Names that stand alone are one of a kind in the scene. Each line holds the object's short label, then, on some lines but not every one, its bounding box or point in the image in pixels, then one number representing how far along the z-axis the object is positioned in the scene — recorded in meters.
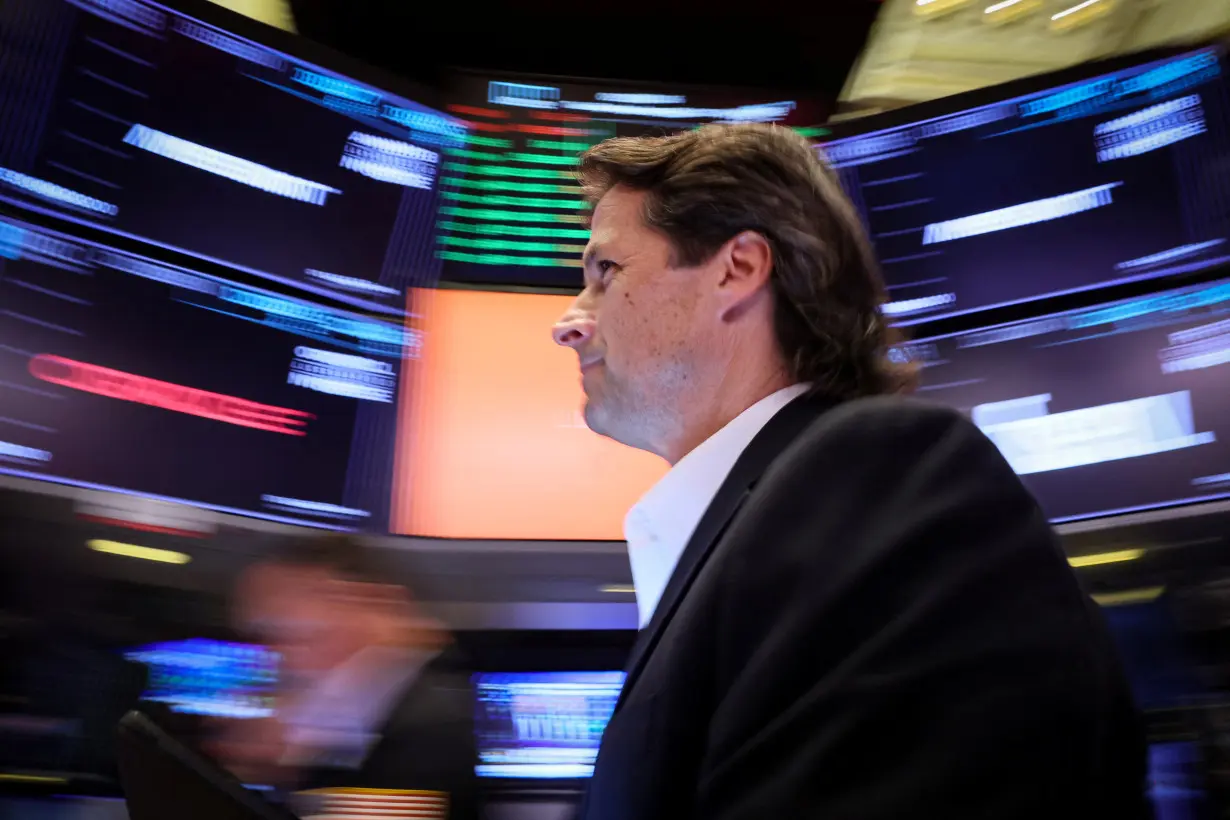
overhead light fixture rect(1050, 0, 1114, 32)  2.41
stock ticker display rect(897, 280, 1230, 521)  1.84
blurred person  1.87
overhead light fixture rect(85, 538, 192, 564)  1.75
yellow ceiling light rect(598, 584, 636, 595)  2.03
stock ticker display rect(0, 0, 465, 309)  1.79
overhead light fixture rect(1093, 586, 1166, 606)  1.81
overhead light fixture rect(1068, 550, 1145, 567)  1.84
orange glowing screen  2.09
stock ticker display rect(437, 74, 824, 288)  2.25
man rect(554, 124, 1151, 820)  0.55
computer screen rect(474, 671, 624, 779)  1.93
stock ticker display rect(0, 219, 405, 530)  1.75
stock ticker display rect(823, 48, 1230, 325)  1.93
